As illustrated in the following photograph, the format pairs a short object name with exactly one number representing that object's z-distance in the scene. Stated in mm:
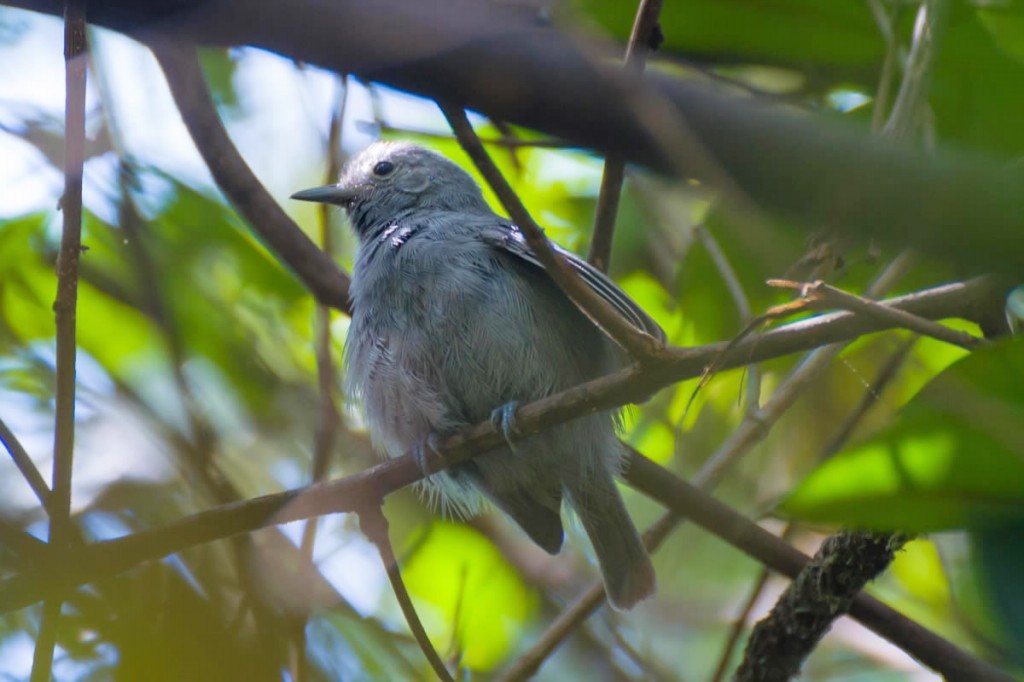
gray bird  8516
